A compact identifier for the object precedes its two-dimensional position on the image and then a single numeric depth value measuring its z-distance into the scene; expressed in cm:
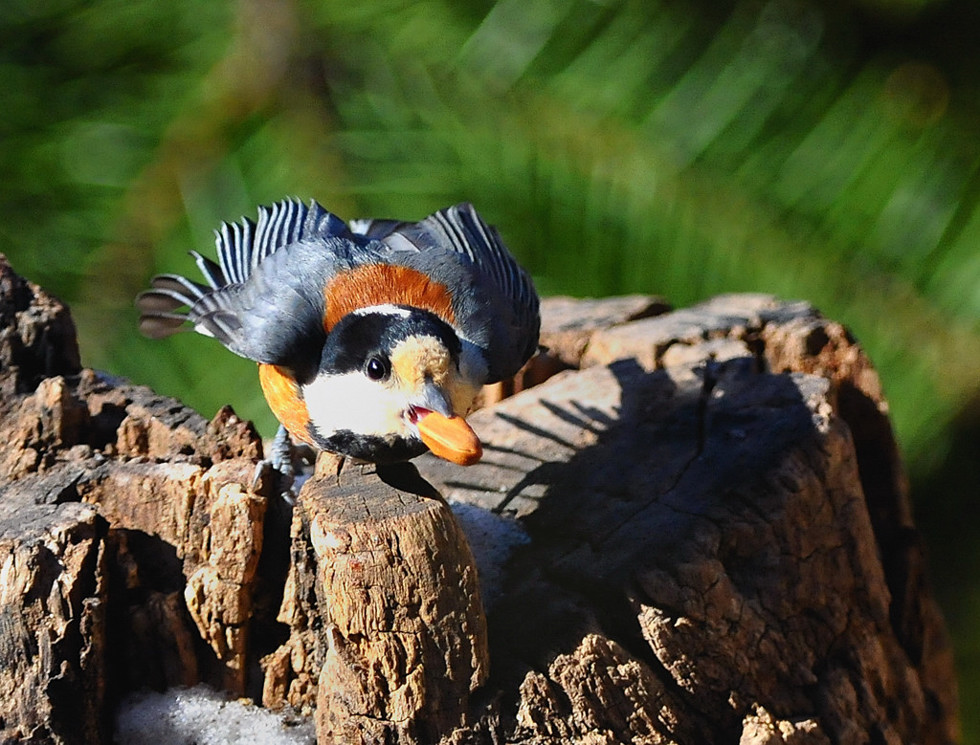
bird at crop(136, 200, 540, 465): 199
